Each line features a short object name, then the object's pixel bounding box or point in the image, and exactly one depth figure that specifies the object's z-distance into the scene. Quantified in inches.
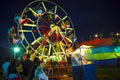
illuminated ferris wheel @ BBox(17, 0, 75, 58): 540.3
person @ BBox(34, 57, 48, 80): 191.4
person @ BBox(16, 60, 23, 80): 220.4
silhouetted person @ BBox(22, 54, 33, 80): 234.9
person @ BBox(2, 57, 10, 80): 209.1
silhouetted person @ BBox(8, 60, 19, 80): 204.6
